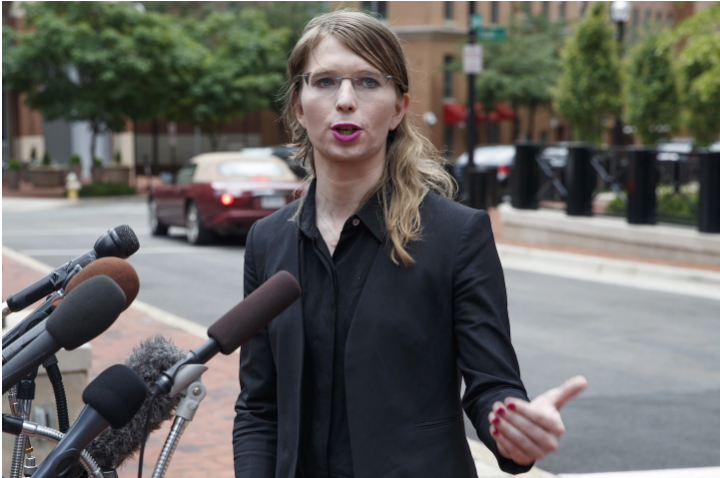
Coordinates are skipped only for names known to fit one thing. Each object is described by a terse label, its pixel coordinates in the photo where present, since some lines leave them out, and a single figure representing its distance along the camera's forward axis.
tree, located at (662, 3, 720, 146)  14.88
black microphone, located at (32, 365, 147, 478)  1.40
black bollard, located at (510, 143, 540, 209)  17.44
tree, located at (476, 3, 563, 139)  49.53
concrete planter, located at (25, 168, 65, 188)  36.00
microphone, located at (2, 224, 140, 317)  1.90
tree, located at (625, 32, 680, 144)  27.31
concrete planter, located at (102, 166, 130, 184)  35.84
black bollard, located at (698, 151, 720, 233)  13.27
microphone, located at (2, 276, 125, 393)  1.35
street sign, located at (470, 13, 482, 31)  19.67
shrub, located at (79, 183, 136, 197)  32.50
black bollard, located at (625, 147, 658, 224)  14.83
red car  15.80
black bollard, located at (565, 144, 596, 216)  16.06
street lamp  23.89
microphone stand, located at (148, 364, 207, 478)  1.48
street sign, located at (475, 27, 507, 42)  19.22
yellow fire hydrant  32.06
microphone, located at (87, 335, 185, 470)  2.14
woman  2.01
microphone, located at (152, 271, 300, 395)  1.49
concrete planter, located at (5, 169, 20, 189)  37.19
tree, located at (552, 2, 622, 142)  28.06
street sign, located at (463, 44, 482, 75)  19.27
